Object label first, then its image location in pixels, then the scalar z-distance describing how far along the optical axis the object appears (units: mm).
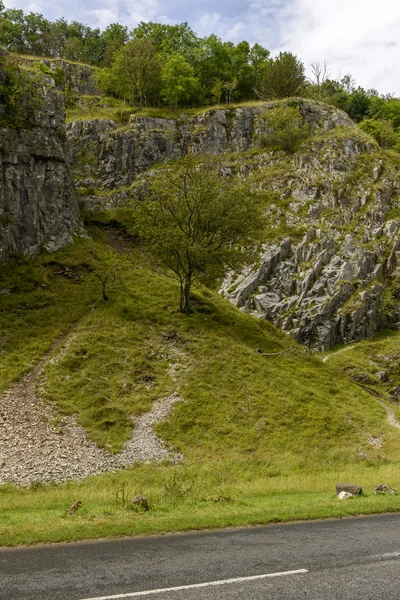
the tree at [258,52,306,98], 92125
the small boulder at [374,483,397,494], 18781
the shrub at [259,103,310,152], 75625
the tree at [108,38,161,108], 85125
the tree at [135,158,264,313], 43500
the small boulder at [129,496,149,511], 15536
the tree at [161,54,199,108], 85312
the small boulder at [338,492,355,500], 17991
